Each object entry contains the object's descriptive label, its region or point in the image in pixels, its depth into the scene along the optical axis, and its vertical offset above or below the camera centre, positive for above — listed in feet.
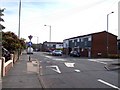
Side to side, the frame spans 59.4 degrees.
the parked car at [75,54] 77.41 -4.82
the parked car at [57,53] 84.73 -4.52
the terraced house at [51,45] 165.71 +3.81
